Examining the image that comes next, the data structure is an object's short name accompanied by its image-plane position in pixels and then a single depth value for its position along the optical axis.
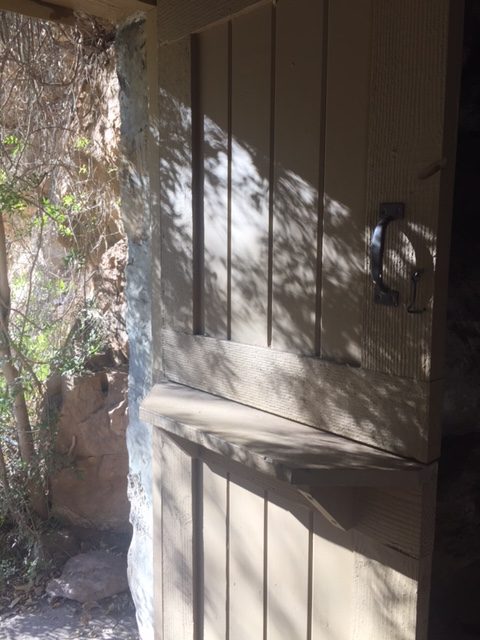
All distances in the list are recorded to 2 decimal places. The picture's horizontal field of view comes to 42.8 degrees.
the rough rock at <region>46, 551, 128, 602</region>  2.93
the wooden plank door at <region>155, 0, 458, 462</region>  0.97
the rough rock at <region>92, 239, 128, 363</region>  3.26
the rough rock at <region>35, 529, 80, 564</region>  3.19
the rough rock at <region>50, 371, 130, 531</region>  3.26
